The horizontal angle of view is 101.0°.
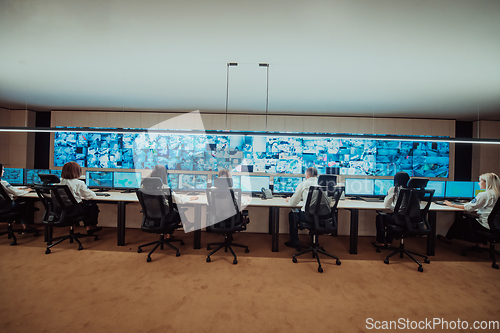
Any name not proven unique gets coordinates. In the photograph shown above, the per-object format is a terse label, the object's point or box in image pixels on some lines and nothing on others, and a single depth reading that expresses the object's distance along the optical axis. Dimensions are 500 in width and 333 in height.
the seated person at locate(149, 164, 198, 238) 3.17
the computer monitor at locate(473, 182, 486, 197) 3.70
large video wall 4.69
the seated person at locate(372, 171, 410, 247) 3.15
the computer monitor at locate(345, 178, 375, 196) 3.86
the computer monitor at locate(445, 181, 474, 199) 3.75
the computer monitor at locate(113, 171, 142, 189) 3.96
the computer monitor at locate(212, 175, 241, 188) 3.80
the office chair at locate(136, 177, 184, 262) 2.84
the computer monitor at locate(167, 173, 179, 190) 4.03
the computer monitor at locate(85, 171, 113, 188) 3.94
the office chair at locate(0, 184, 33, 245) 3.26
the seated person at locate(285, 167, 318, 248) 3.14
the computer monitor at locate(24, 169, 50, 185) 4.12
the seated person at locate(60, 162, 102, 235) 3.25
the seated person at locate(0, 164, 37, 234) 3.39
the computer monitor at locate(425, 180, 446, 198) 3.83
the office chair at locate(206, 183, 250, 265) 2.86
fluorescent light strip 3.01
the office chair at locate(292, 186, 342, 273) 2.85
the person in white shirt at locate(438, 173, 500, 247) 3.00
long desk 3.26
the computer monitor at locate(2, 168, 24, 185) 4.16
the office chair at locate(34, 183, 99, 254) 2.99
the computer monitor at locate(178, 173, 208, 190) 4.07
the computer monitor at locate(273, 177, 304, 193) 3.99
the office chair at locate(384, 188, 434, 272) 2.79
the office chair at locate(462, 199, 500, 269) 2.84
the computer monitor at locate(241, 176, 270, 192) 3.94
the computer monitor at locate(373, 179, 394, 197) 3.86
